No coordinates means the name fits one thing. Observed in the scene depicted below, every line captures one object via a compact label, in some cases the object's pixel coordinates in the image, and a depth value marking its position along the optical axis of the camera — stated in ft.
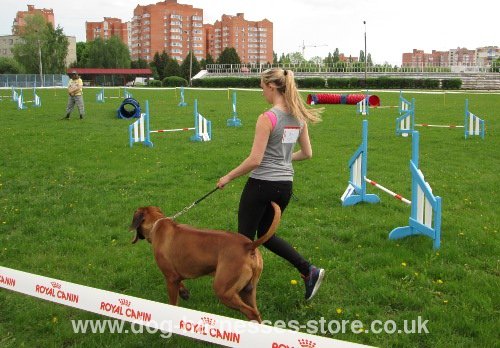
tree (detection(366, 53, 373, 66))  272.92
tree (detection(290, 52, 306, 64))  373.81
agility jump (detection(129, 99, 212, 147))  43.24
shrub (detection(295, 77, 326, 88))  198.70
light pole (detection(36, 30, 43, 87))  270.34
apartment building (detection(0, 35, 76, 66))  395.75
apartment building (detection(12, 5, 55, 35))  482.57
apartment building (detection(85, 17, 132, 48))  548.31
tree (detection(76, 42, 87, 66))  398.42
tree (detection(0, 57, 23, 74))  300.61
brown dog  12.37
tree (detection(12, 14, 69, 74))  294.00
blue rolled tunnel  72.74
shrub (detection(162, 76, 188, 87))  236.63
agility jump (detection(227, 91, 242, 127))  62.49
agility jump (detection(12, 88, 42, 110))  86.94
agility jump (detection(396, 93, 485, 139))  50.19
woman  13.50
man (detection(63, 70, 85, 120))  67.56
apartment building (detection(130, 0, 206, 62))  480.64
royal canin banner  9.72
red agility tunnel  94.32
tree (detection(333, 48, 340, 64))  428.56
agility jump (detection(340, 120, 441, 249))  18.25
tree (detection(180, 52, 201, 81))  308.81
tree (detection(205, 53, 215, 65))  325.77
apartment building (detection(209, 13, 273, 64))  523.70
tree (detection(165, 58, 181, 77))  311.27
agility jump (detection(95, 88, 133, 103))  108.29
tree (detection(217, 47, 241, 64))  317.22
